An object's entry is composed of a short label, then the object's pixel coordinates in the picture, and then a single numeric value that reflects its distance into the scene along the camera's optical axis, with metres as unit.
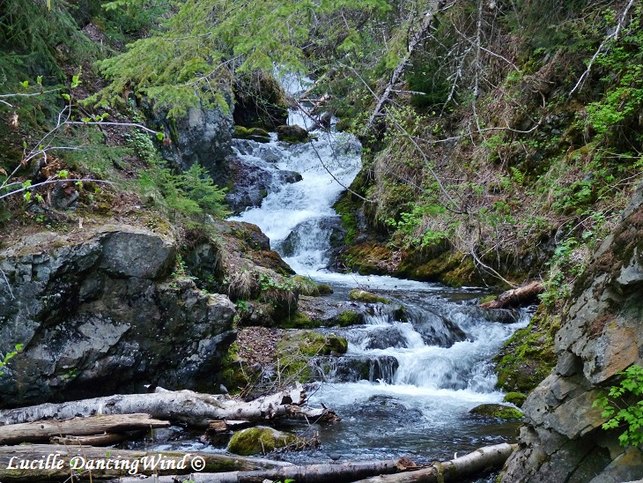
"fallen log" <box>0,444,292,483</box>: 4.43
